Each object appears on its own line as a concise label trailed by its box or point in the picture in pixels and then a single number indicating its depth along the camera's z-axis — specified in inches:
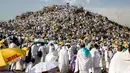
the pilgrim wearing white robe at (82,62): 537.6
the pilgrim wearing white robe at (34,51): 762.8
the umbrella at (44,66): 339.6
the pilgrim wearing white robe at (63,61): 676.6
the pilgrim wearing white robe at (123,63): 380.7
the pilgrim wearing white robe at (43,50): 804.0
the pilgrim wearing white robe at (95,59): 577.0
